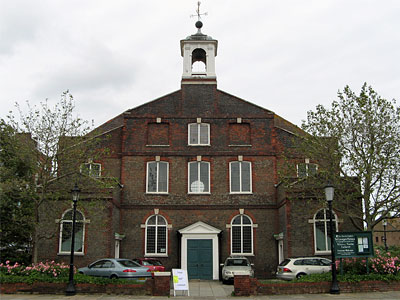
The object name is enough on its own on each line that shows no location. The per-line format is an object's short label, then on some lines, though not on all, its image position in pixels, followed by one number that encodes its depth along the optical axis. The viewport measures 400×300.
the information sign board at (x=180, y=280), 17.28
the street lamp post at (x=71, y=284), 16.98
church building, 24.84
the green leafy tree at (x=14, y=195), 20.08
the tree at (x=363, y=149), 19.95
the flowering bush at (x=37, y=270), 18.12
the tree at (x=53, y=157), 20.28
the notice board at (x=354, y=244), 18.17
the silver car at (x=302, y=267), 21.19
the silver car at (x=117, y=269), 19.58
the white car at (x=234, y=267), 22.31
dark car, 21.43
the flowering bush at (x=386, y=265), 18.19
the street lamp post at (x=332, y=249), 17.05
